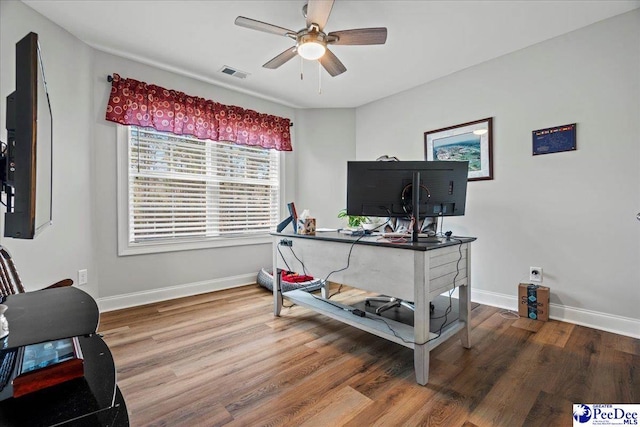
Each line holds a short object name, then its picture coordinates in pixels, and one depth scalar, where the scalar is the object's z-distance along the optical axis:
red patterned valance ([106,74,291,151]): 2.85
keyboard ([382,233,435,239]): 2.04
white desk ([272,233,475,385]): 1.66
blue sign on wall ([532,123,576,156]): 2.52
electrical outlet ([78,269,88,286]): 2.59
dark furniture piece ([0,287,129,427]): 0.52
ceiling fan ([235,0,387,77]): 1.92
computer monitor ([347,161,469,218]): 1.92
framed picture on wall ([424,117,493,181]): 3.03
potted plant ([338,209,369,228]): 3.43
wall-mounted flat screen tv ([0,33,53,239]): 0.75
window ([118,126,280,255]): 3.02
